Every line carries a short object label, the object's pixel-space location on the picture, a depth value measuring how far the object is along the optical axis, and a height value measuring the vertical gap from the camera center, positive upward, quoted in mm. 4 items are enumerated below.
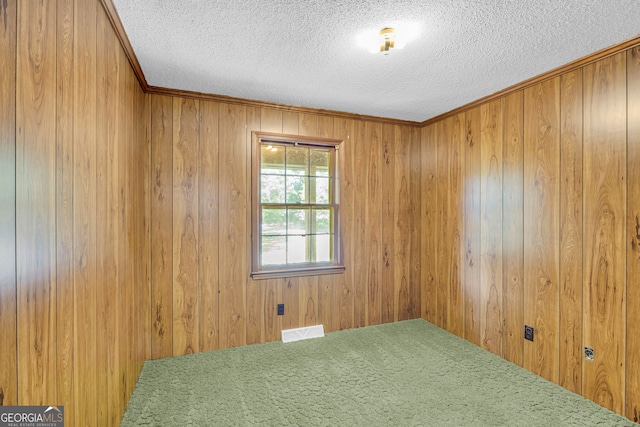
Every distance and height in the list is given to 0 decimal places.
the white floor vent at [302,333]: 3225 -1328
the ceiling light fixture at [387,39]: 1877 +1093
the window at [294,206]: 3221 +64
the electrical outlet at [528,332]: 2637 -1072
